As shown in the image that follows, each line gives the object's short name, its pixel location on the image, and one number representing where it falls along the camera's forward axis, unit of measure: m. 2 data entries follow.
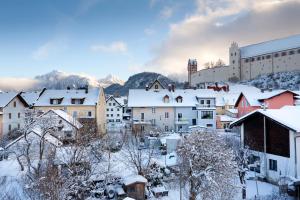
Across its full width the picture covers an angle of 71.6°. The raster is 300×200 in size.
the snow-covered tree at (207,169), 12.64
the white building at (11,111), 30.57
